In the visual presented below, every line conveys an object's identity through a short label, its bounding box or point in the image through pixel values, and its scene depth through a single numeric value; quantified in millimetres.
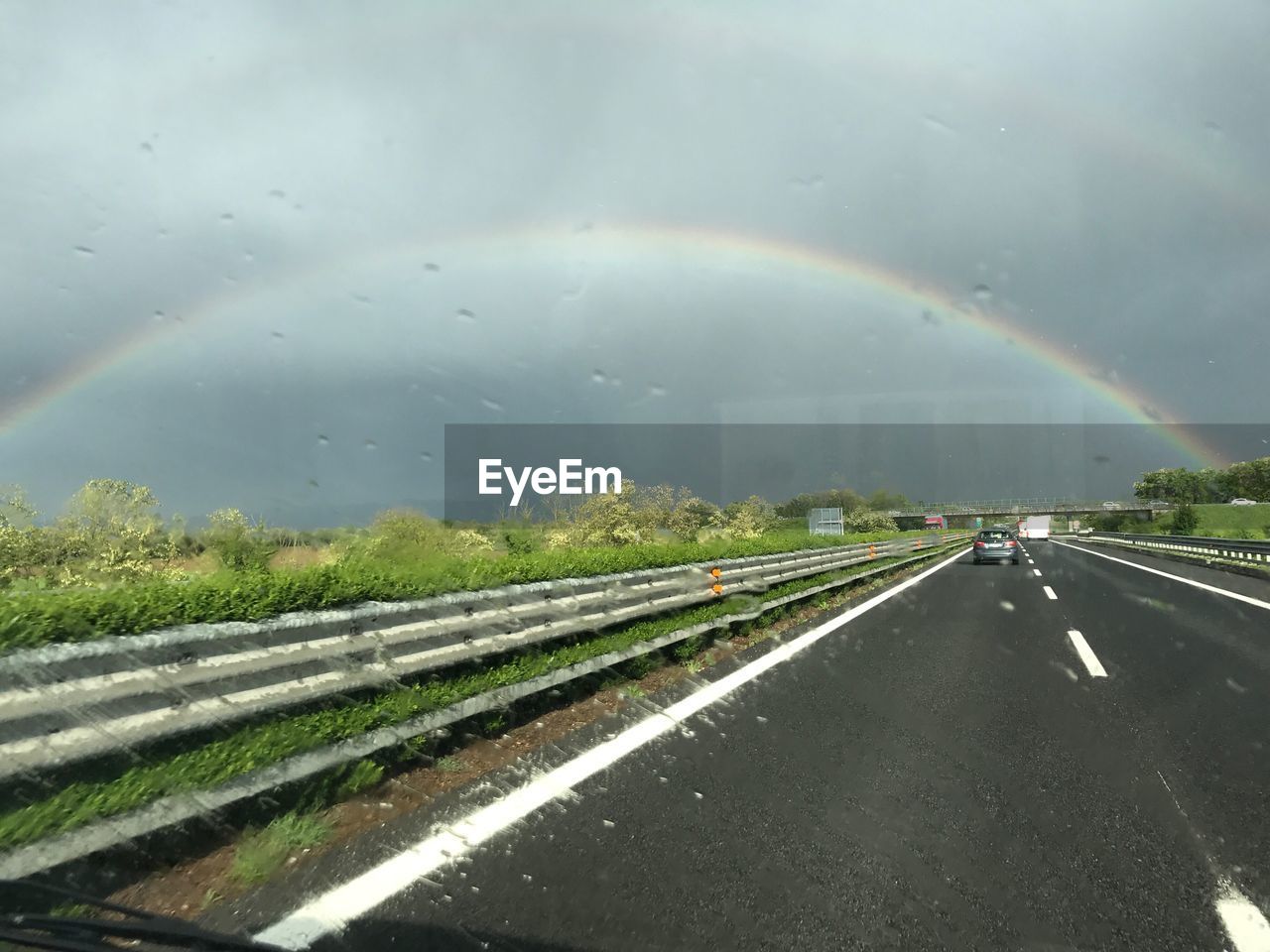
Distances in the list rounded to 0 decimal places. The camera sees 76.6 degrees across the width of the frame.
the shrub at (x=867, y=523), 50069
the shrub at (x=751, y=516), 26406
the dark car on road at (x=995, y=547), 31766
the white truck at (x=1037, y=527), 82312
